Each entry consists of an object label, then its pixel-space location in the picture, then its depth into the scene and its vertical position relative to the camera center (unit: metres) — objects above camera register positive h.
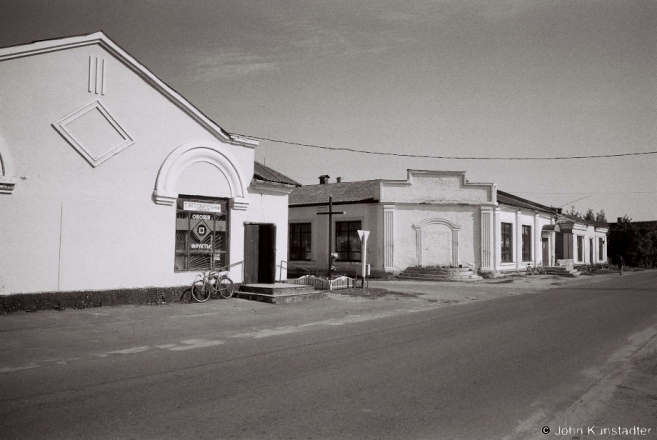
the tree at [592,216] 66.88 +5.22
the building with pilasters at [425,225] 28.81 +1.57
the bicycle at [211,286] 15.40 -1.14
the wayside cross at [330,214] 21.31 +1.59
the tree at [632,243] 53.12 +1.20
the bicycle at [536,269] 32.72 -1.06
